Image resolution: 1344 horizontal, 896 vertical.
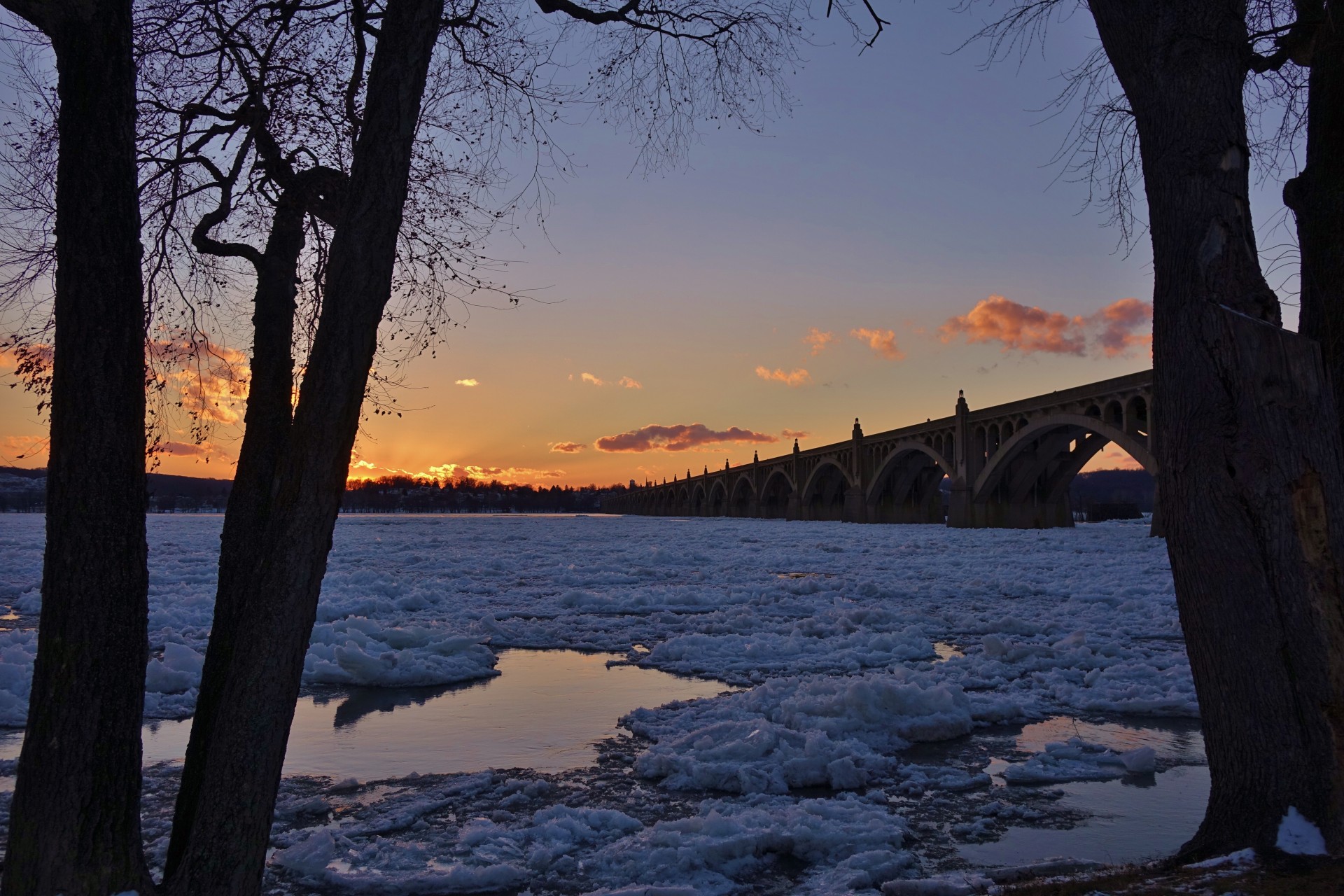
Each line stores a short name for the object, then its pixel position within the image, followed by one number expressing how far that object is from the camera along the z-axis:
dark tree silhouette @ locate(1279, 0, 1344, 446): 4.46
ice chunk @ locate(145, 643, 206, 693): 8.13
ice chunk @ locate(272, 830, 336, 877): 4.15
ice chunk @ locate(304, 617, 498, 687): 8.90
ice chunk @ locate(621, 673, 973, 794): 5.55
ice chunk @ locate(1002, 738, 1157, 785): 5.55
